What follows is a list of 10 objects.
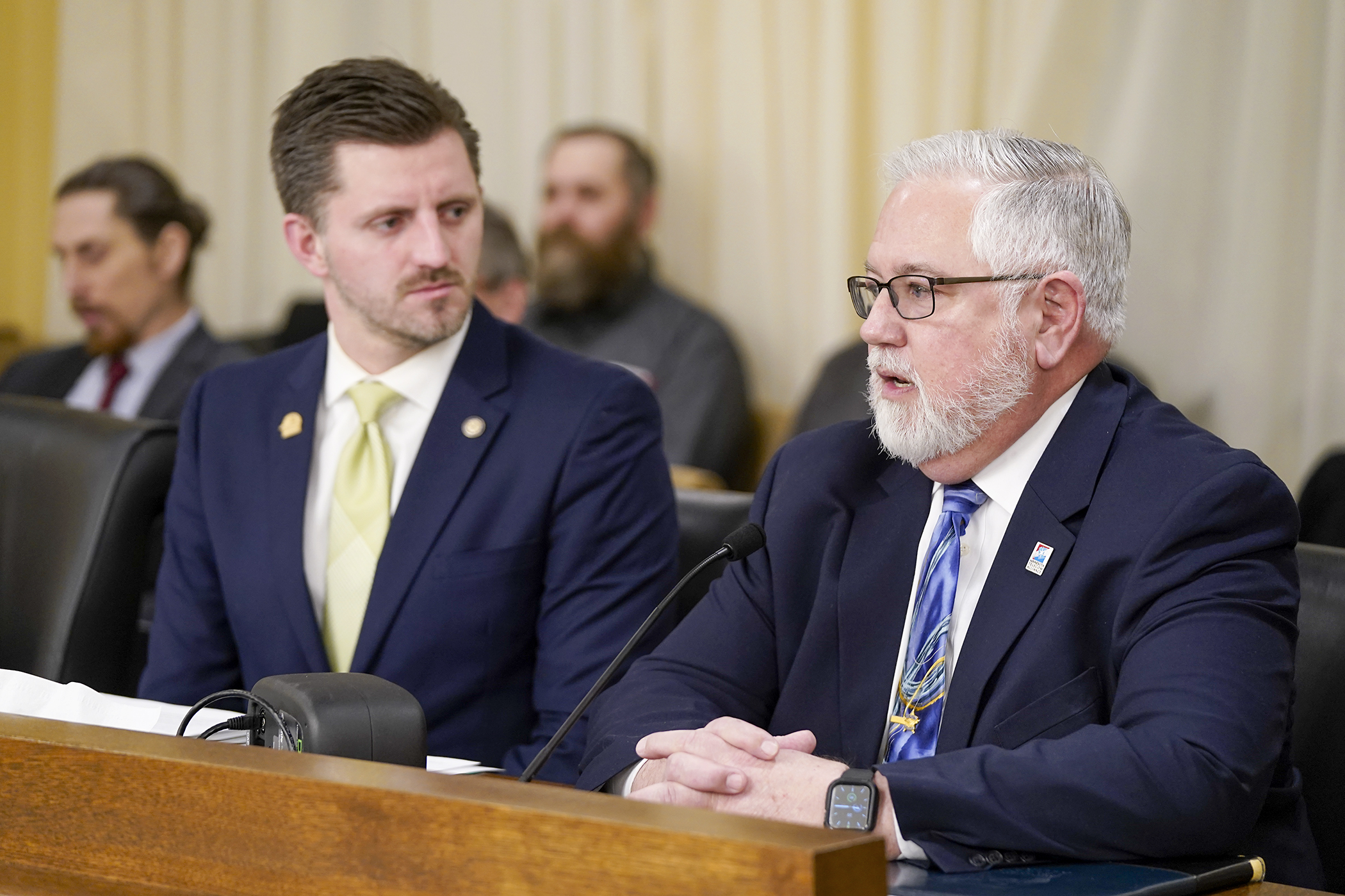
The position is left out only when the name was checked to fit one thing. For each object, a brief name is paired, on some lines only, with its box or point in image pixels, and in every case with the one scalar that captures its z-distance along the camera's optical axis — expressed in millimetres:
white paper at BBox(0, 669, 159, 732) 4634
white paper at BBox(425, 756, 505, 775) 4657
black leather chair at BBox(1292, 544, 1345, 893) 4754
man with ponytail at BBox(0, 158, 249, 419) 7536
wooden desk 4292
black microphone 4598
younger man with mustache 5033
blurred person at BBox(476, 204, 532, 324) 7429
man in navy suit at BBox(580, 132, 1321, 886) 4552
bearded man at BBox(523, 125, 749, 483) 7616
